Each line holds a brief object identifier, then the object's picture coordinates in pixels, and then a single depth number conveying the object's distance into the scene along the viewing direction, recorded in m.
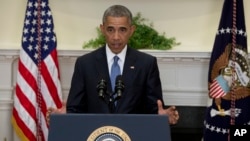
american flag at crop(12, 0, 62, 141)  8.44
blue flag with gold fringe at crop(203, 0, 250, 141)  8.26
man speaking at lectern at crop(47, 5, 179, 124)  7.23
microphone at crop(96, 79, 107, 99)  6.63
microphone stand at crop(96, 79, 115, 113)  6.65
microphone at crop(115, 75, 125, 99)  6.66
